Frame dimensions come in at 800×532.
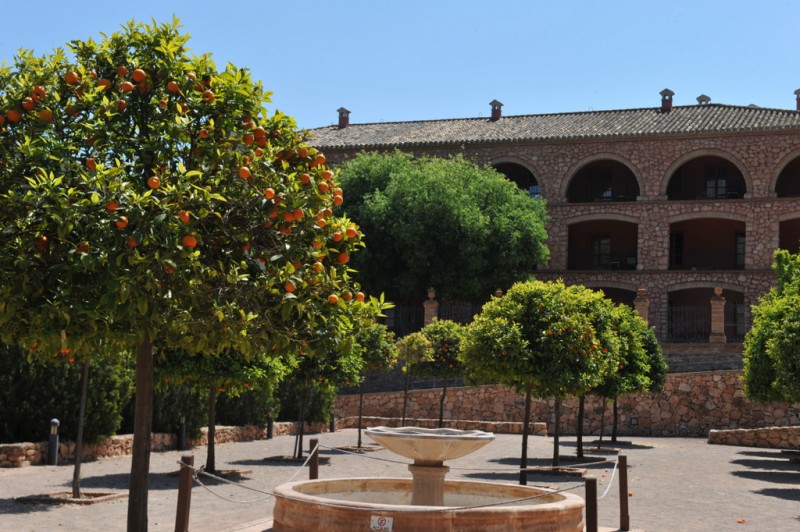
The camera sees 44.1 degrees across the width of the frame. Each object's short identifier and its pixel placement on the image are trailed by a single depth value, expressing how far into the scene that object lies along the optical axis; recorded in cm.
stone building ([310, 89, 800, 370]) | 4131
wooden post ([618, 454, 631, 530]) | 1102
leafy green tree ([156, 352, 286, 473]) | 1644
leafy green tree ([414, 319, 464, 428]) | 2817
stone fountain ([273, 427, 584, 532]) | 833
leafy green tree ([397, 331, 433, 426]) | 2786
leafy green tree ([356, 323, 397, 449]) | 2603
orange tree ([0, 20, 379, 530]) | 697
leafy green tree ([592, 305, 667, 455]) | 2433
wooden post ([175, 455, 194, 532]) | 891
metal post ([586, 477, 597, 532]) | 953
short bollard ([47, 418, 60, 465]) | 1788
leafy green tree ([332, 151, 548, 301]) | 4009
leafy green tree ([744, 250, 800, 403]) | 1867
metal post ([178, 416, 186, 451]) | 2297
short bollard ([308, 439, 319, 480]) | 1197
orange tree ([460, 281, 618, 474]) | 1736
